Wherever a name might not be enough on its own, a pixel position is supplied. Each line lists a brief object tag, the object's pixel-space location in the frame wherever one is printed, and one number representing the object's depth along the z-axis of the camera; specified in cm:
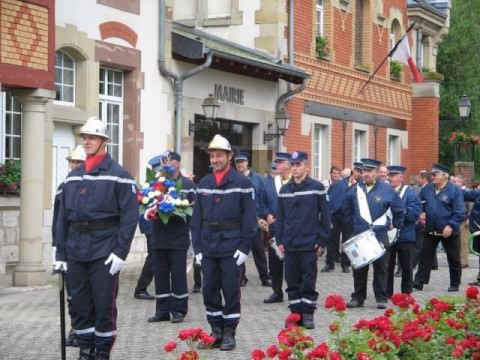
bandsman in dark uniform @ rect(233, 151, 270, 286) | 1714
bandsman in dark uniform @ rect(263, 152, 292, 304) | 1523
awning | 2134
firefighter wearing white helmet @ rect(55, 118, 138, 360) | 959
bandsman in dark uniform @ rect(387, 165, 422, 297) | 1560
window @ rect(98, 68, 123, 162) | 1983
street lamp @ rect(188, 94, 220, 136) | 2189
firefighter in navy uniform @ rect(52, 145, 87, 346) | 1034
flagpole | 2983
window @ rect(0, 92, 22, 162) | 1727
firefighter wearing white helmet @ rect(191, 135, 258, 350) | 1116
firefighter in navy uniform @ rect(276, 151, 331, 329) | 1268
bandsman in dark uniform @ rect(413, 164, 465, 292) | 1695
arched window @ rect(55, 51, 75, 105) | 1850
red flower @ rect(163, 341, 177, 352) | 680
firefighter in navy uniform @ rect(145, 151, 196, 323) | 1286
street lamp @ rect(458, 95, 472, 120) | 3422
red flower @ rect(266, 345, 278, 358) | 673
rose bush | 694
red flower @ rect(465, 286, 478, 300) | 891
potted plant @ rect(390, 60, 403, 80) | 3353
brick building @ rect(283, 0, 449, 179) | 2764
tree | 4509
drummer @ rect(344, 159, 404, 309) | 1462
